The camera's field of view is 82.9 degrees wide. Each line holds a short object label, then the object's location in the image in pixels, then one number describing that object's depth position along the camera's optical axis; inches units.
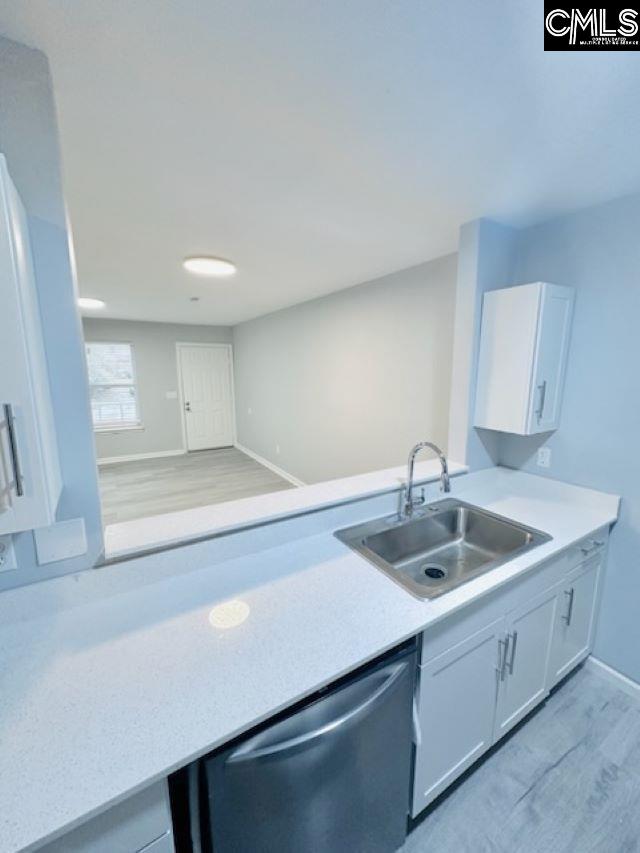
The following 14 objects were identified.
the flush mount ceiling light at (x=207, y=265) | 98.7
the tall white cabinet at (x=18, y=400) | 27.9
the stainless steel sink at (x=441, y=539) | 61.7
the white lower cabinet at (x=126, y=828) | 26.0
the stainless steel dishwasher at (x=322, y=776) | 30.9
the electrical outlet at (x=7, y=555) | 39.7
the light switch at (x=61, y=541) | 41.4
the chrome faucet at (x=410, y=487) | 64.2
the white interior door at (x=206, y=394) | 250.4
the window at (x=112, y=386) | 222.8
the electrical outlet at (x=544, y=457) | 78.3
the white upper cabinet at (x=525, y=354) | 67.4
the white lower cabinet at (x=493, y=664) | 46.2
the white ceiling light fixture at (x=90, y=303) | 153.1
